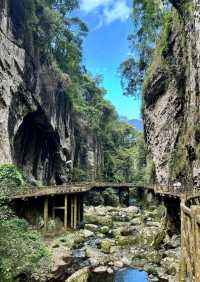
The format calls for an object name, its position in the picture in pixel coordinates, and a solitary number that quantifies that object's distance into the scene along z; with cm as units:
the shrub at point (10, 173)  1176
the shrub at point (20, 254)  721
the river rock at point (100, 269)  1039
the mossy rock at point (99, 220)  1965
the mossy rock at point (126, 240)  1394
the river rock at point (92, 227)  1774
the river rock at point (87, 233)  1579
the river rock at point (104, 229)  1674
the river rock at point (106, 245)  1276
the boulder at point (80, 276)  908
